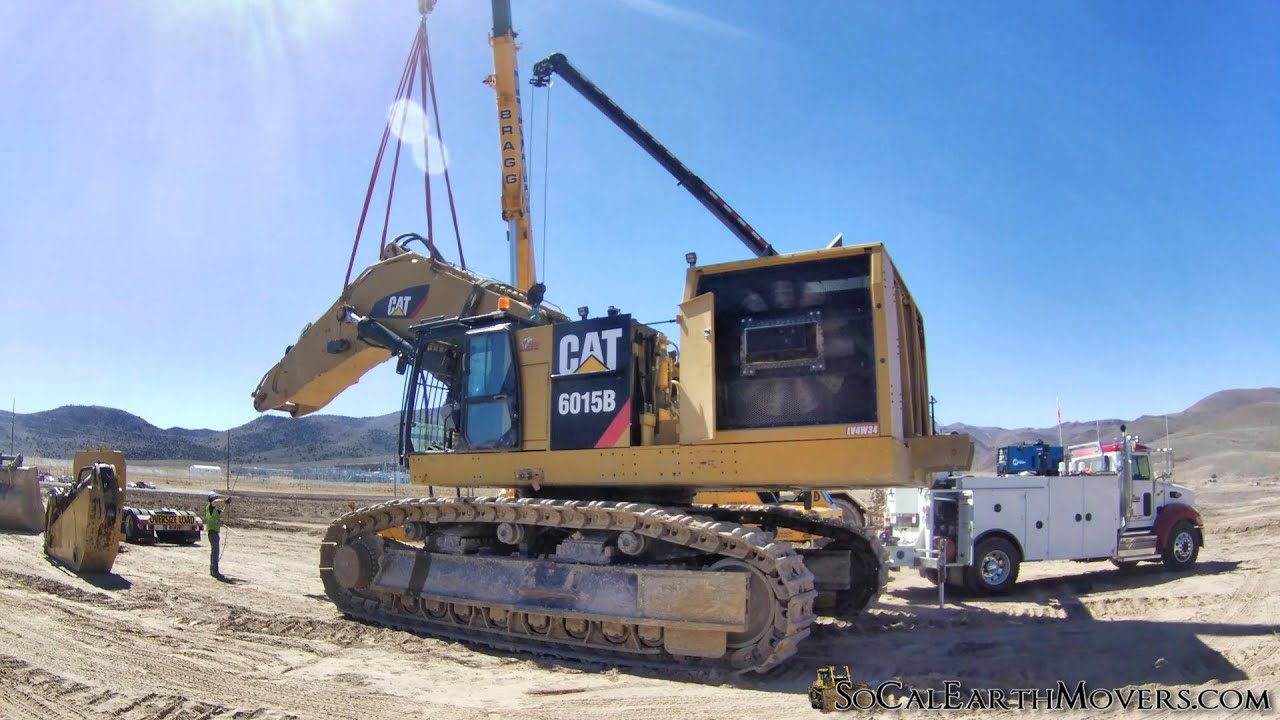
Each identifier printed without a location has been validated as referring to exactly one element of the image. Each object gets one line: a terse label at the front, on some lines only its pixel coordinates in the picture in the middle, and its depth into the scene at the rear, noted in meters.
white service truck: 12.27
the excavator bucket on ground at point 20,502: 18.45
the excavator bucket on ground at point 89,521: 12.10
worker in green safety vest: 13.19
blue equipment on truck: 15.01
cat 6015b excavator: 6.83
